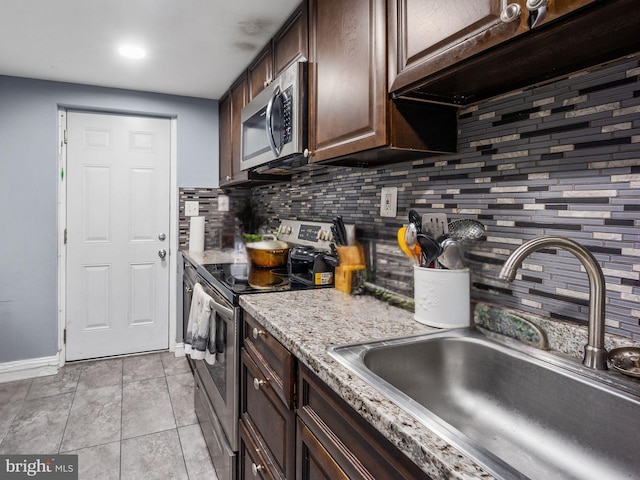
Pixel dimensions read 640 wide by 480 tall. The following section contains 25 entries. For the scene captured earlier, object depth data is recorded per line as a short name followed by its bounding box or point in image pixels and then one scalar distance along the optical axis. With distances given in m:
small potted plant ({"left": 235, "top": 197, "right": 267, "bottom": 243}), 3.26
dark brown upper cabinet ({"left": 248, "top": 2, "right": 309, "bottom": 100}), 1.67
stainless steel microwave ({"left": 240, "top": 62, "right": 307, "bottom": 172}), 1.58
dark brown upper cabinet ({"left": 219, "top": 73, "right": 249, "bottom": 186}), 2.62
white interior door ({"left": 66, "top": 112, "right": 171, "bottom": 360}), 3.02
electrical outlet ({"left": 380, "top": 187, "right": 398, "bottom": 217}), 1.55
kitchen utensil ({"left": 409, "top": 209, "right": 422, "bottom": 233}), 1.21
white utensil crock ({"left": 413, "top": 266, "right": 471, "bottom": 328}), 1.12
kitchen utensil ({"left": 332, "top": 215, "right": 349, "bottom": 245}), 1.66
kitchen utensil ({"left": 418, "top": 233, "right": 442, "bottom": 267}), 1.15
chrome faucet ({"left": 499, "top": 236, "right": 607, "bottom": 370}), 0.79
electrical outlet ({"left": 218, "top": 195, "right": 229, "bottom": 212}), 3.38
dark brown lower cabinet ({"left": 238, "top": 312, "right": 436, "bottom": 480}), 0.70
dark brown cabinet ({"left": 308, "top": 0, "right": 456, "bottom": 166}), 1.13
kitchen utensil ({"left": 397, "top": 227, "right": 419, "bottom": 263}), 1.30
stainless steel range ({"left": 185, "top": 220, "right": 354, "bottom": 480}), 1.52
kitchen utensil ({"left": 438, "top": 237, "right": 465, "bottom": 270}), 1.14
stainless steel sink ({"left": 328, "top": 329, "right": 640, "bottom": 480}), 0.71
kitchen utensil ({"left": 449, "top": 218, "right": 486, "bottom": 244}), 1.14
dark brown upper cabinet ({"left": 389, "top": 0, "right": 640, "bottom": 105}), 0.68
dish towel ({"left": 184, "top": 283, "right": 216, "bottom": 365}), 1.77
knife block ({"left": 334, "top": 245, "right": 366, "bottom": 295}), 1.61
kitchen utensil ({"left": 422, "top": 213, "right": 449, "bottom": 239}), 1.18
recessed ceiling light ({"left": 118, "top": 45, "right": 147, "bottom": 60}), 2.24
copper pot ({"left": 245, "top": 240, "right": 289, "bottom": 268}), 2.10
